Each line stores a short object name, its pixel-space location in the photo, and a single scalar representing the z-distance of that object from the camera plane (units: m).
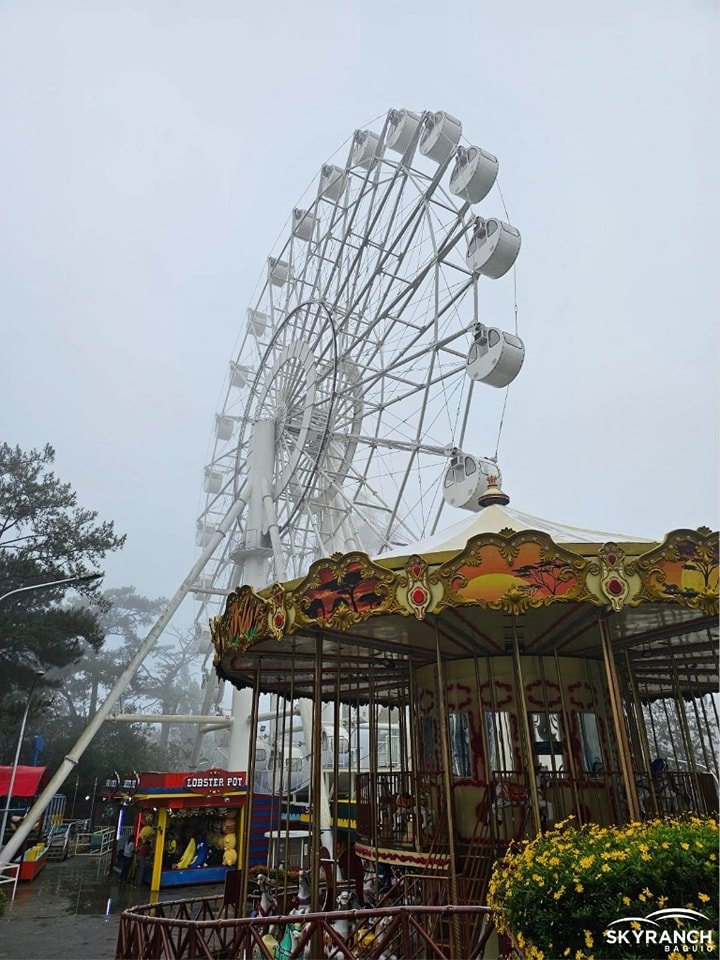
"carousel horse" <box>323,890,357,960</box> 7.00
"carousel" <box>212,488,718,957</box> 6.89
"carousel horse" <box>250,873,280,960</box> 7.94
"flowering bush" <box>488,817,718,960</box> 3.90
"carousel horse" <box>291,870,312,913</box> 7.57
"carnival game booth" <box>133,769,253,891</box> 16.06
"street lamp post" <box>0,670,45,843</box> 16.56
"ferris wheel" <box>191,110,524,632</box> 15.39
